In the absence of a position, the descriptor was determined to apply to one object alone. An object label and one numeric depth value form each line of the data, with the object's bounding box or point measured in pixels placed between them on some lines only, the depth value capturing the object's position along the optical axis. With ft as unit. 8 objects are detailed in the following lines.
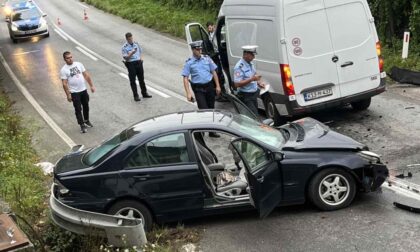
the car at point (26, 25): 88.94
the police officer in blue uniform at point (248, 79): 31.70
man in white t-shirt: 39.45
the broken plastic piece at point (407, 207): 22.55
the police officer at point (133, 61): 46.09
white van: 31.55
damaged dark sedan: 22.77
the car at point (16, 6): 95.45
